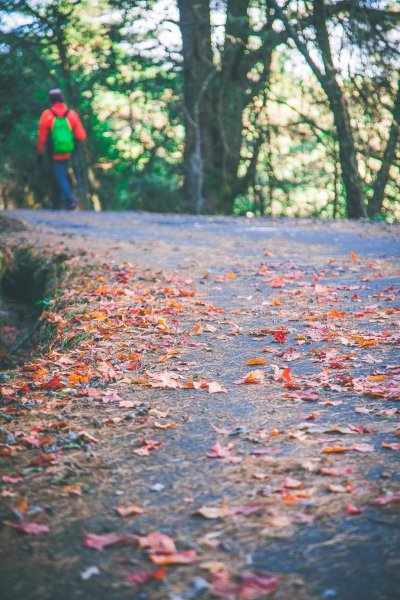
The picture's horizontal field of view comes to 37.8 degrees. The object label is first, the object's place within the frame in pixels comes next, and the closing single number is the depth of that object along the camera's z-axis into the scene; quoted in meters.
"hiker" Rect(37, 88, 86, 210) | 12.67
